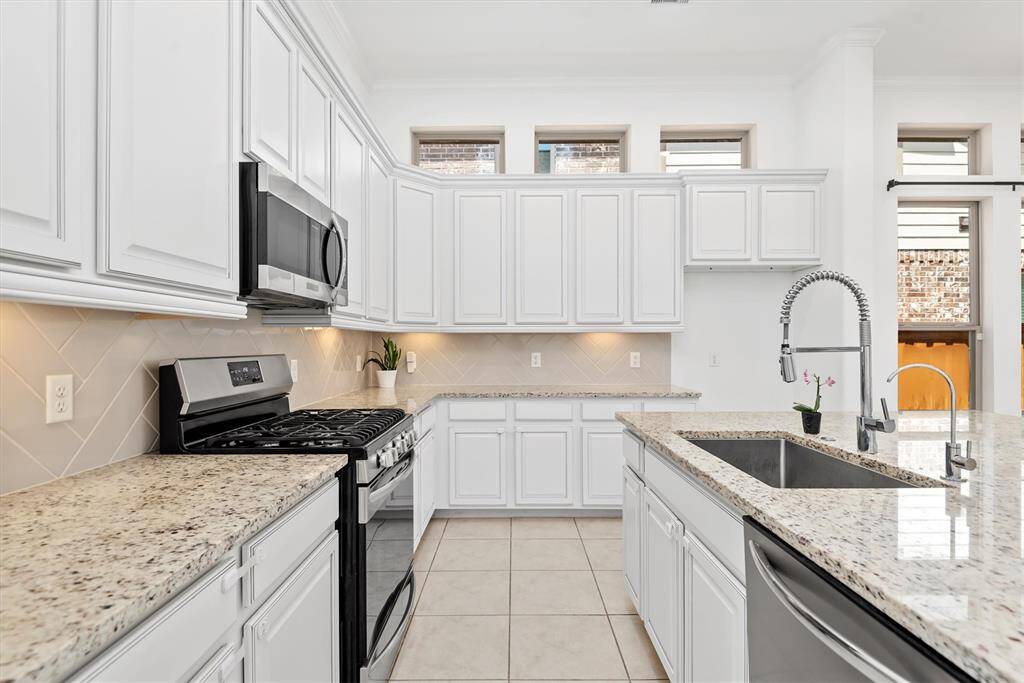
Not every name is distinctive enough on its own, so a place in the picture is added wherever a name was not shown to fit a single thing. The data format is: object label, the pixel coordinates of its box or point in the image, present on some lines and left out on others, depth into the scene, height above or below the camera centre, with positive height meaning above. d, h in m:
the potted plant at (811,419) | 1.78 -0.28
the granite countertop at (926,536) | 0.59 -0.33
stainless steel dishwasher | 0.67 -0.46
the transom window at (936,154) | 4.02 +1.55
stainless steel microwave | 1.56 +0.35
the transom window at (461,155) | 4.19 +1.59
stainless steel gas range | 1.58 -0.37
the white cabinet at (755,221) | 3.67 +0.90
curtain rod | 3.83 +1.24
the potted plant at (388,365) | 3.70 -0.18
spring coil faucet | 1.49 -0.05
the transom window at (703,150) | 4.15 +1.62
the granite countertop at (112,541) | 0.59 -0.35
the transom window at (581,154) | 4.17 +1.59
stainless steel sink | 1.74 -0.43
